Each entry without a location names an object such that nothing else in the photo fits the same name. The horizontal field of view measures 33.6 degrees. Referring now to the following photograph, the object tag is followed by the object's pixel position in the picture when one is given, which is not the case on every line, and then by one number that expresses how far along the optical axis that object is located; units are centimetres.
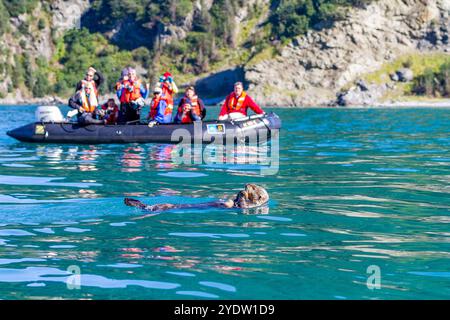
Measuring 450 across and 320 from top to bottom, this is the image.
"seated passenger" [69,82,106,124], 2670
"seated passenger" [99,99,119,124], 2745
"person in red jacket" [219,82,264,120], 2722
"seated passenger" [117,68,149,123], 2667
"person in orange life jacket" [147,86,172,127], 2667
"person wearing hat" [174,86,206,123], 2666
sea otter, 1252
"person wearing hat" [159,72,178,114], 2625
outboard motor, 2797
